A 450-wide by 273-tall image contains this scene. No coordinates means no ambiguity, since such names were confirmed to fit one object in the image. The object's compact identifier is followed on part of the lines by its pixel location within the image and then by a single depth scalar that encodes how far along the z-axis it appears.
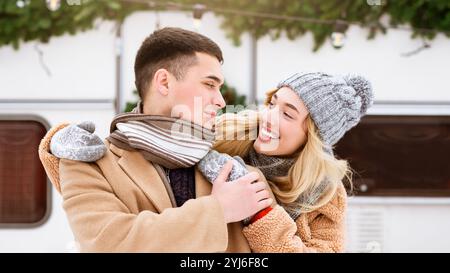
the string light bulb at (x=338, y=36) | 4.46
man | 1.86
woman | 2.29
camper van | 4.49
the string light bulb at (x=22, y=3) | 4.52
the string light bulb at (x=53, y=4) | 4.36
